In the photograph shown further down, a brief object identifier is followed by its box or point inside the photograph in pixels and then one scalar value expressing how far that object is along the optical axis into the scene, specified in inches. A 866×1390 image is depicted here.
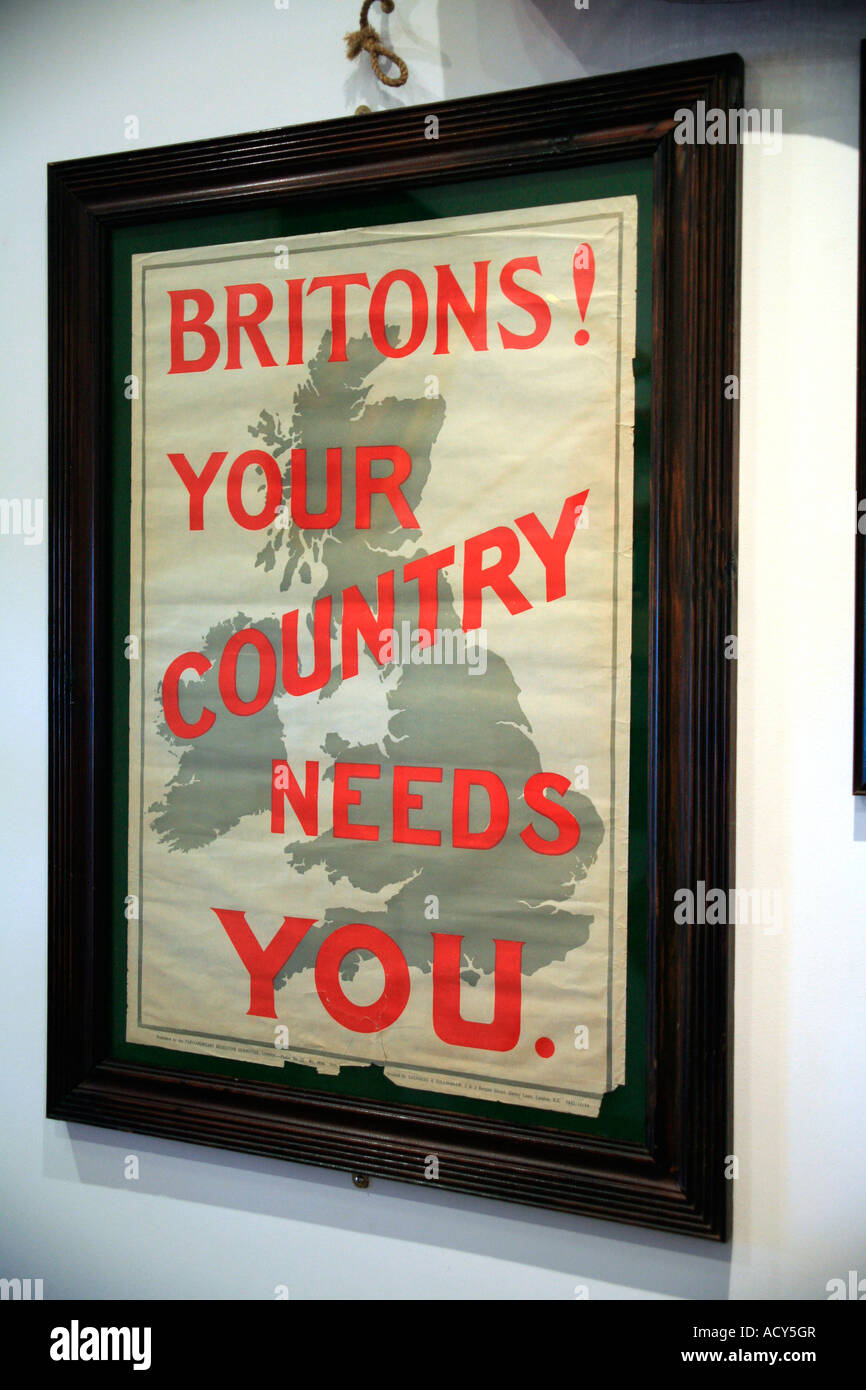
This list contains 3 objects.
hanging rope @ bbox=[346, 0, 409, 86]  47.1
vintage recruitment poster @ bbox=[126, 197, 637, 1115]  44.7
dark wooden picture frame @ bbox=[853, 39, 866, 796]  41.3
